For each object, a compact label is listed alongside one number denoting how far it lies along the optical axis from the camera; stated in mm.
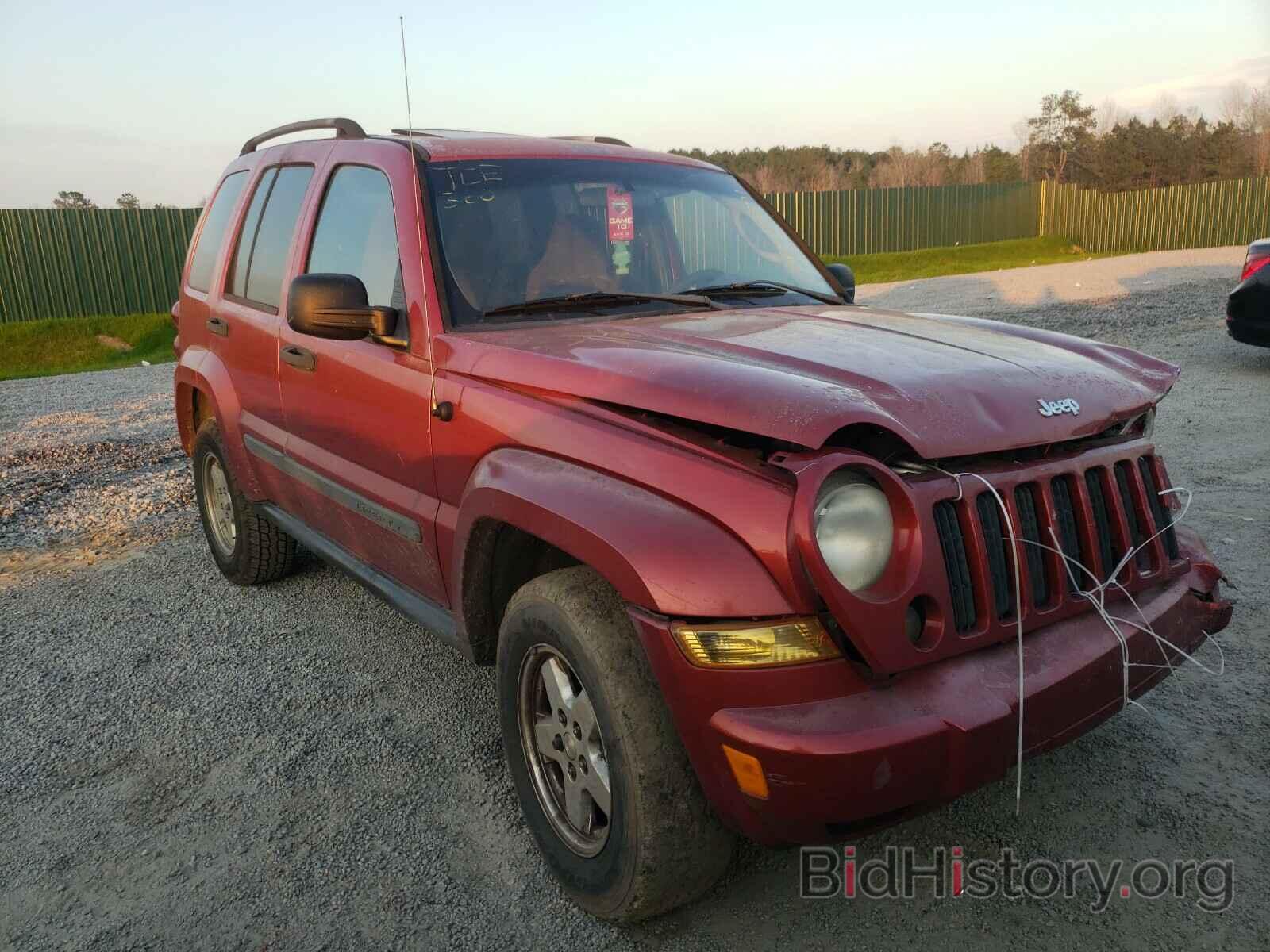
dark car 8734
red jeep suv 2014
